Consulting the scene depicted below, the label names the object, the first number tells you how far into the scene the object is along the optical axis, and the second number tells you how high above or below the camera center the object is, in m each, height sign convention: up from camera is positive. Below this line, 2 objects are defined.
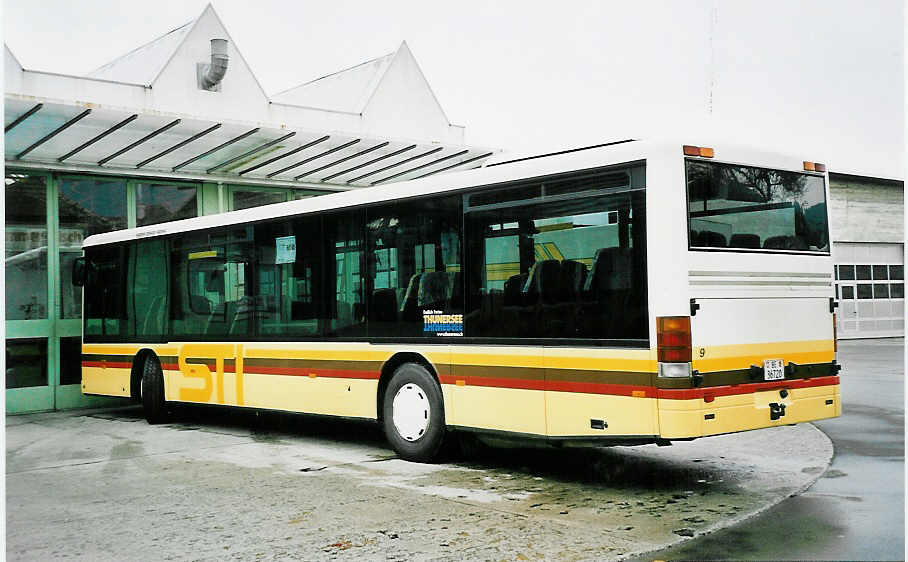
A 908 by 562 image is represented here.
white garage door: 35.59 +0.56
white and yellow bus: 7.37 +0.12
